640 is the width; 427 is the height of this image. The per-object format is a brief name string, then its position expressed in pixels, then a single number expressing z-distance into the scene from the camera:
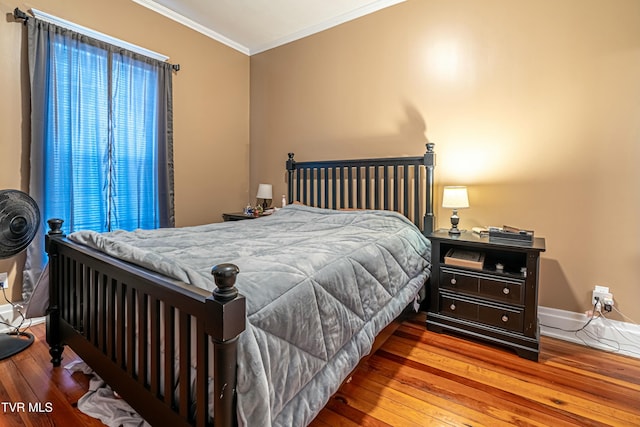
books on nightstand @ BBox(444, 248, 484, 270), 2.20
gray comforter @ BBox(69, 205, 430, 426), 1.00
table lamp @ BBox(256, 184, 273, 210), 3.81
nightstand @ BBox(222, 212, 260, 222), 3.57
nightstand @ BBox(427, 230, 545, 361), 2.01
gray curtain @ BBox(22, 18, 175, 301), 2.32
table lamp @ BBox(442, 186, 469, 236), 2.39
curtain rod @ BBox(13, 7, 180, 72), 2.26
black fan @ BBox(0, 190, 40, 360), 1.84
